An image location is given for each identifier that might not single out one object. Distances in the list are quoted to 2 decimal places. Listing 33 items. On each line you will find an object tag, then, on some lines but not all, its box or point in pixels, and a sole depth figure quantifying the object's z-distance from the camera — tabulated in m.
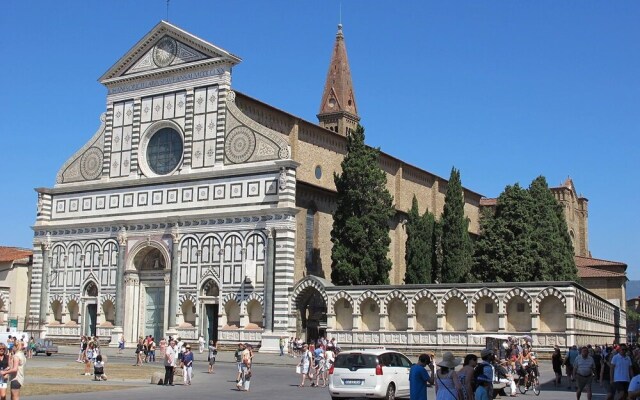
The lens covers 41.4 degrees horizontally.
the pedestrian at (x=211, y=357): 35.03
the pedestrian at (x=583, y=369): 20.75
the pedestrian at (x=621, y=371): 17.70
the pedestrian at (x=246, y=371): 25.95
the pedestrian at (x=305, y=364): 29.04
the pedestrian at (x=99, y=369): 28.67
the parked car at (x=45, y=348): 47.25
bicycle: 26.07
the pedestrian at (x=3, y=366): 17.45
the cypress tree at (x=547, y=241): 53.94
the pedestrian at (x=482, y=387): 12.38
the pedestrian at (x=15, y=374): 17.42
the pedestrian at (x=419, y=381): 13.96
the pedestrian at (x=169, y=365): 28.11
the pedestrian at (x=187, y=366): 28.81
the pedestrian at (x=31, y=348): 43.92
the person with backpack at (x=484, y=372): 12.76
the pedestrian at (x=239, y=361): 26.55
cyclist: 25.97
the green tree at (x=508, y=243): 53.41
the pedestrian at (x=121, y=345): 48.72
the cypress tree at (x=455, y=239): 53.66
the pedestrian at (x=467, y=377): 12.41
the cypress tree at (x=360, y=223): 46.56
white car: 20.80
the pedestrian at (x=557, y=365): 30.49
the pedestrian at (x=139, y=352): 38.21
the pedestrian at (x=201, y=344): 47.72
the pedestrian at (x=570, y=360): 29.40
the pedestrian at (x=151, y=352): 42.28
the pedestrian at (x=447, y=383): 12.42
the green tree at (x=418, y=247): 53.47
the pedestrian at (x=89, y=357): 31.17
